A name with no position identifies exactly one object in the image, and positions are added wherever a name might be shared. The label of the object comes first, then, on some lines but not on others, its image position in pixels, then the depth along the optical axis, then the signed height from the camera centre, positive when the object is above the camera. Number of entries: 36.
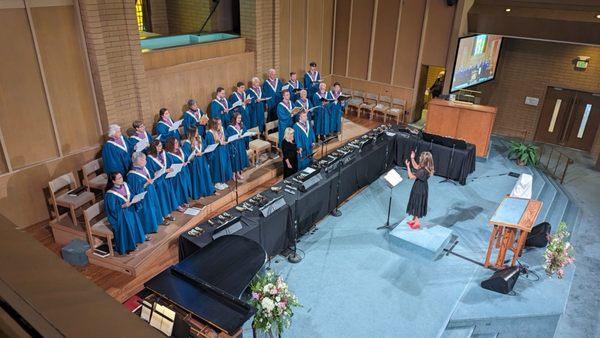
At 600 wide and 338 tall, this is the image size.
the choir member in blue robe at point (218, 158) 8.74 -2.98
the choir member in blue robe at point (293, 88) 11.85 -2.17
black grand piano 4.22 -2.85
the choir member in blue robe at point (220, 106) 10.14 -2.29
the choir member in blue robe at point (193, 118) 9.38 -2.39
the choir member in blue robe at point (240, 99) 10.56 -2.23
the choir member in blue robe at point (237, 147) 9.14 -2.90
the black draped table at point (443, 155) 10.28 -3.34
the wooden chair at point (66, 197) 7.45 -3.23
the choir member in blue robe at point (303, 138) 9.38 -2.76
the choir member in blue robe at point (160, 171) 7.50 -2.75
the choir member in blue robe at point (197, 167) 8.25 -3.00
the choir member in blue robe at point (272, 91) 11.65 -2.23
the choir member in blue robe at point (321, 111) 11.69 -2.68
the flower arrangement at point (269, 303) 4.86 -3.12
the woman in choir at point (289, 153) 8.83 -2.87
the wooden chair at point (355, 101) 14.64 -3.03
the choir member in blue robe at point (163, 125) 8.70 -2.34
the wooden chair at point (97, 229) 6.83 -3.41
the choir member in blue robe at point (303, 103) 10.80 -2.33
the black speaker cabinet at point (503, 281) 6.79 -3.96
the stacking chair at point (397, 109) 13.91 -3.13
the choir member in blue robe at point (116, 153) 7.76 -2.59
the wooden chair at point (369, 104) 14.40 -3.09
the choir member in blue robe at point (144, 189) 7.02 -2.90
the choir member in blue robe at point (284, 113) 10.43 -2.48
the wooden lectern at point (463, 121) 11.15 -2.79
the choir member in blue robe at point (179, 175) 7.79 -3.01
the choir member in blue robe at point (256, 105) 11.12 -2.48
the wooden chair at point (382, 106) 14.08 -3.07
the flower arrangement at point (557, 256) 7.06 -3.71
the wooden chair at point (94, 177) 8.06 -3.14
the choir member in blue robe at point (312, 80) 12.56 -2.10
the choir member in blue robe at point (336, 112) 11.84 -2.76
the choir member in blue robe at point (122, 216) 6.62 -3.12
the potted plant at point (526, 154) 11.44 -3.54
